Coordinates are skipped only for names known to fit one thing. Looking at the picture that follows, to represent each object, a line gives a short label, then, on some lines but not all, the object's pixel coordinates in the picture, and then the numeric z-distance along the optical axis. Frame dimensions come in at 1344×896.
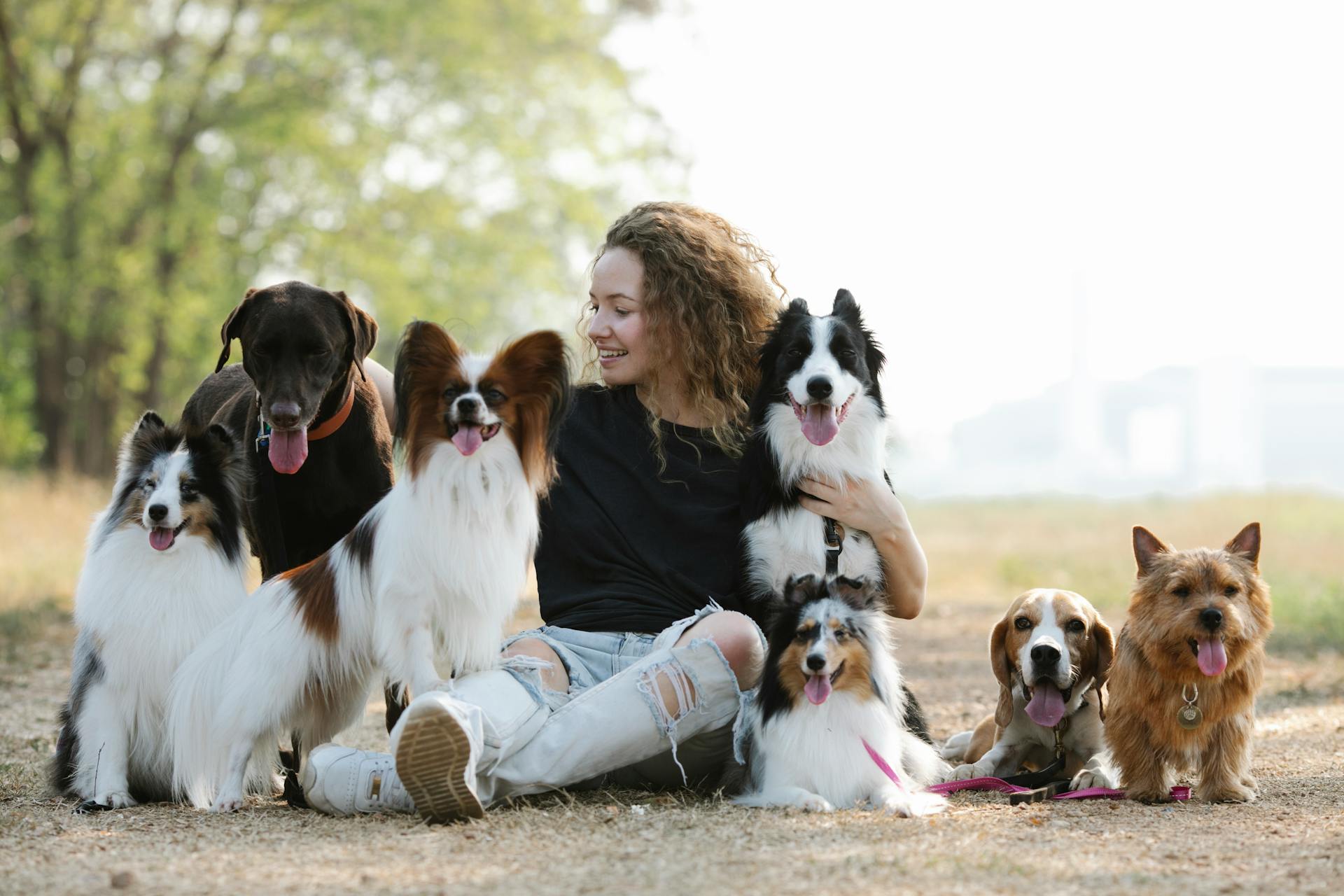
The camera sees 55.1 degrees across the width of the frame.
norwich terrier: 3.81
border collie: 4.20
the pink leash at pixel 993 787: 3.86
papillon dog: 3.69
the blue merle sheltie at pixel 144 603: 4.08
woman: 3.80
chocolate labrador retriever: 4.32
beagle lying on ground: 4.23
